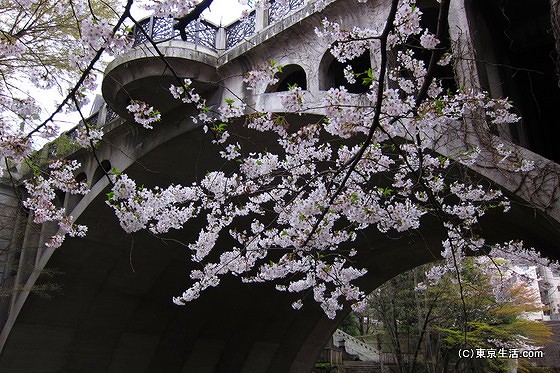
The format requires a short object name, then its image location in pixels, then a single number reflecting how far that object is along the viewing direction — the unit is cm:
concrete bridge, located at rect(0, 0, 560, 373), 654
